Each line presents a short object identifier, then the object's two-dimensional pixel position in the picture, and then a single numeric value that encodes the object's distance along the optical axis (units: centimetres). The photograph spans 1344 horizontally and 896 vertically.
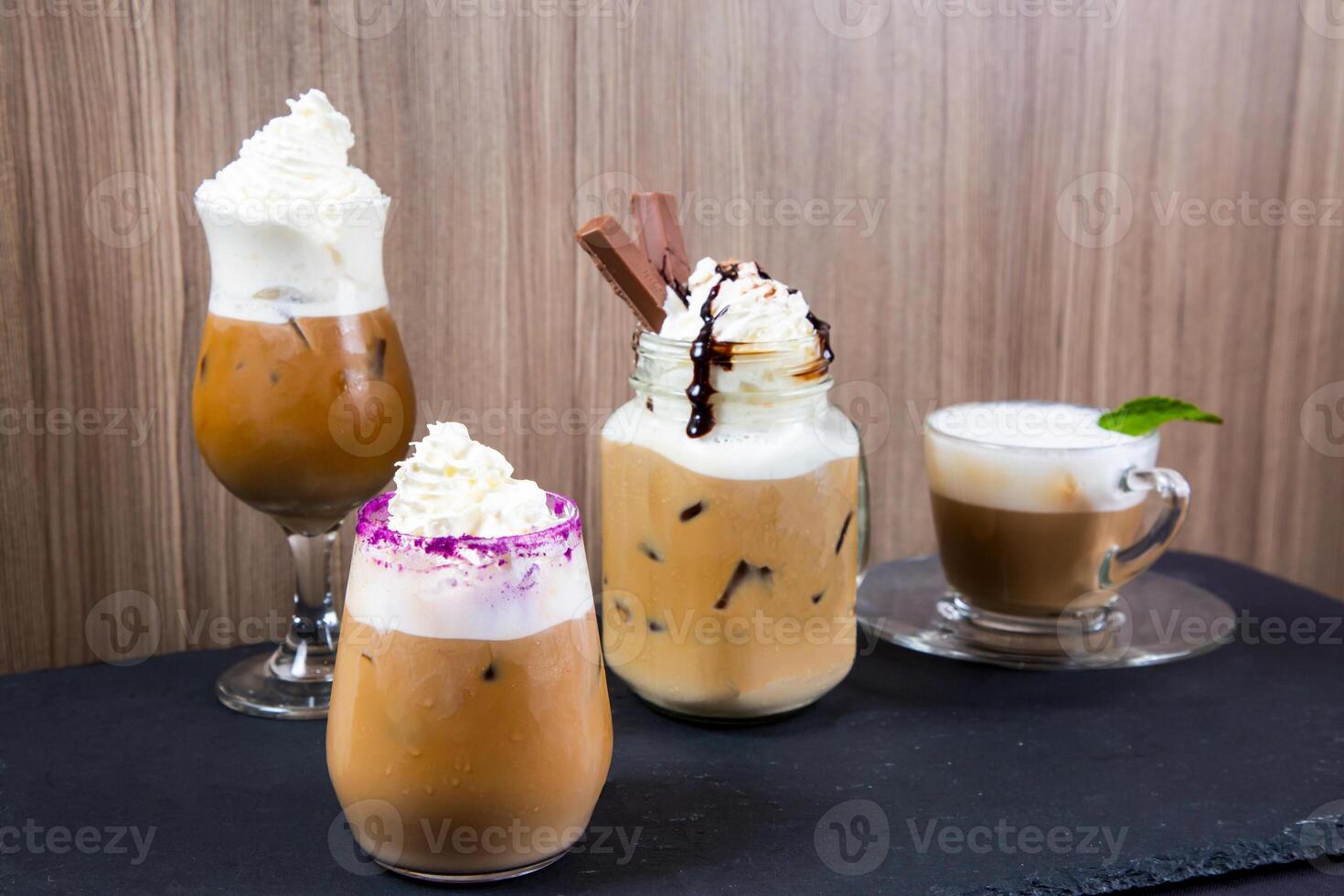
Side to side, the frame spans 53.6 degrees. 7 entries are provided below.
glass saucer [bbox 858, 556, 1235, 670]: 120
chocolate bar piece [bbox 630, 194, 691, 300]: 109
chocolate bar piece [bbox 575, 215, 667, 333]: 101
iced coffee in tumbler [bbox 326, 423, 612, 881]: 79
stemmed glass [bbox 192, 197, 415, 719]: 103
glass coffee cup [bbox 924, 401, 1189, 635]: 117
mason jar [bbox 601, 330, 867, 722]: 101
